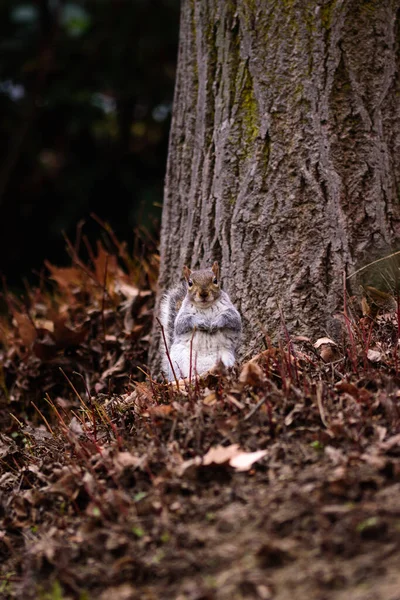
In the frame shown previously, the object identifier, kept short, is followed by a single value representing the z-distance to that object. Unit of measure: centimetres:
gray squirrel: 678
